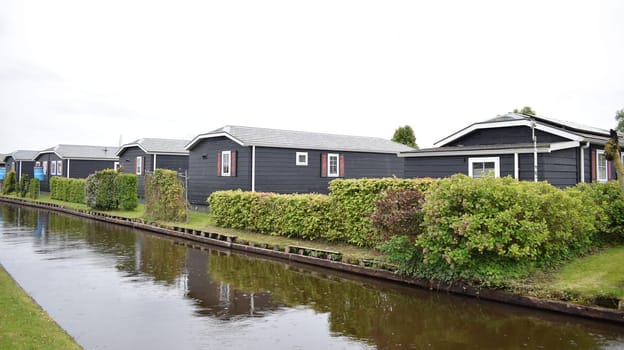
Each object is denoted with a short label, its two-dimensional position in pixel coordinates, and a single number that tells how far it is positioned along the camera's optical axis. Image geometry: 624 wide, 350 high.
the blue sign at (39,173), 49.08
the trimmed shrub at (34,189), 40.56
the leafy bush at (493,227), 9.94
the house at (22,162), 54.47
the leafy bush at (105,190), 29.20
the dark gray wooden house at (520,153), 15.37
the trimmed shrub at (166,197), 22.69
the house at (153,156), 33.84
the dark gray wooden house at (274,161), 24.59
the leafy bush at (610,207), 12.45
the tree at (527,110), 36.33
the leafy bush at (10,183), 46.75
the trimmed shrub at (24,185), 42.81
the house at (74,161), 45.09
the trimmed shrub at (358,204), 13.67
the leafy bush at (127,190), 28.59
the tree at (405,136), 43.38
